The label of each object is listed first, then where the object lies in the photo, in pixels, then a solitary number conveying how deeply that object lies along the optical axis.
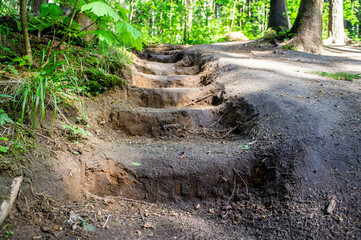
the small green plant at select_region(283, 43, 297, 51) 6.77
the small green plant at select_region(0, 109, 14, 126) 1.95
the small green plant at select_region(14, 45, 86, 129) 2.13
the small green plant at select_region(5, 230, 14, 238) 1.51
